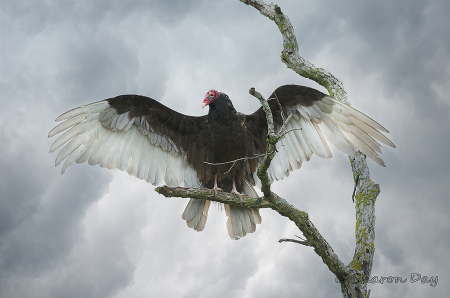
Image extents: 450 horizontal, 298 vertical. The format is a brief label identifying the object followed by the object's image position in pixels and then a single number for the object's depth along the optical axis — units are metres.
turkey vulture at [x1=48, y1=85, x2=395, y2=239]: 8.02
